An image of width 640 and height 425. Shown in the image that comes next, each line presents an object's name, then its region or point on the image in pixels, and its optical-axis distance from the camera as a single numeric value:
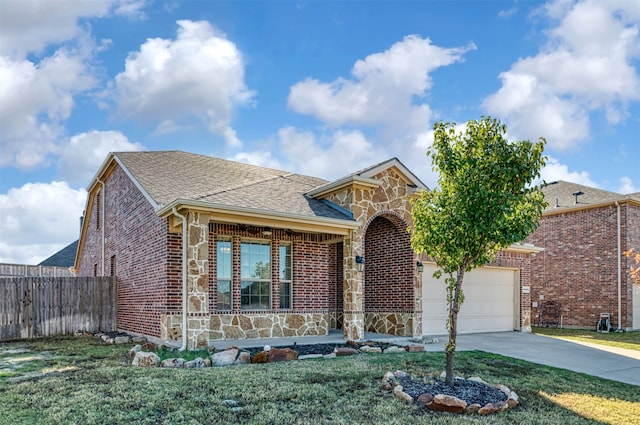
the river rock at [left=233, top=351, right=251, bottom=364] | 8.13
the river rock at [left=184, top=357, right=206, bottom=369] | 7.64
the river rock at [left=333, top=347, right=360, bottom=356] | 9.12
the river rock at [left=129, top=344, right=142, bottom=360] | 8.58
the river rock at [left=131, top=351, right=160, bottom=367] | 7.68
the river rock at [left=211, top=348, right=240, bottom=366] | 7.96
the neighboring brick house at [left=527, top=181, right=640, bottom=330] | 18.06
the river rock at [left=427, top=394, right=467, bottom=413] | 5.43
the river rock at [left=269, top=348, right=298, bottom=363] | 8.32
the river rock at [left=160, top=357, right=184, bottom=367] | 7.67
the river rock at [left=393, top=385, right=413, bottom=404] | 5.73
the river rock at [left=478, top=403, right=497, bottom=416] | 5.42
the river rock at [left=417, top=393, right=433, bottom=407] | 5.62
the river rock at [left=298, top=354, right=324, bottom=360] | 8.66
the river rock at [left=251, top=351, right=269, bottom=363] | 8.18
